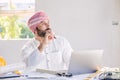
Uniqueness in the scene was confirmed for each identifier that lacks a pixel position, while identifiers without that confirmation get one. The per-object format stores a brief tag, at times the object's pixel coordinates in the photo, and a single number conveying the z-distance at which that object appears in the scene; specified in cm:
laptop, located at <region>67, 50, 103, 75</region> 211
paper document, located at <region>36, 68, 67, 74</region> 225
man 274
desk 201
